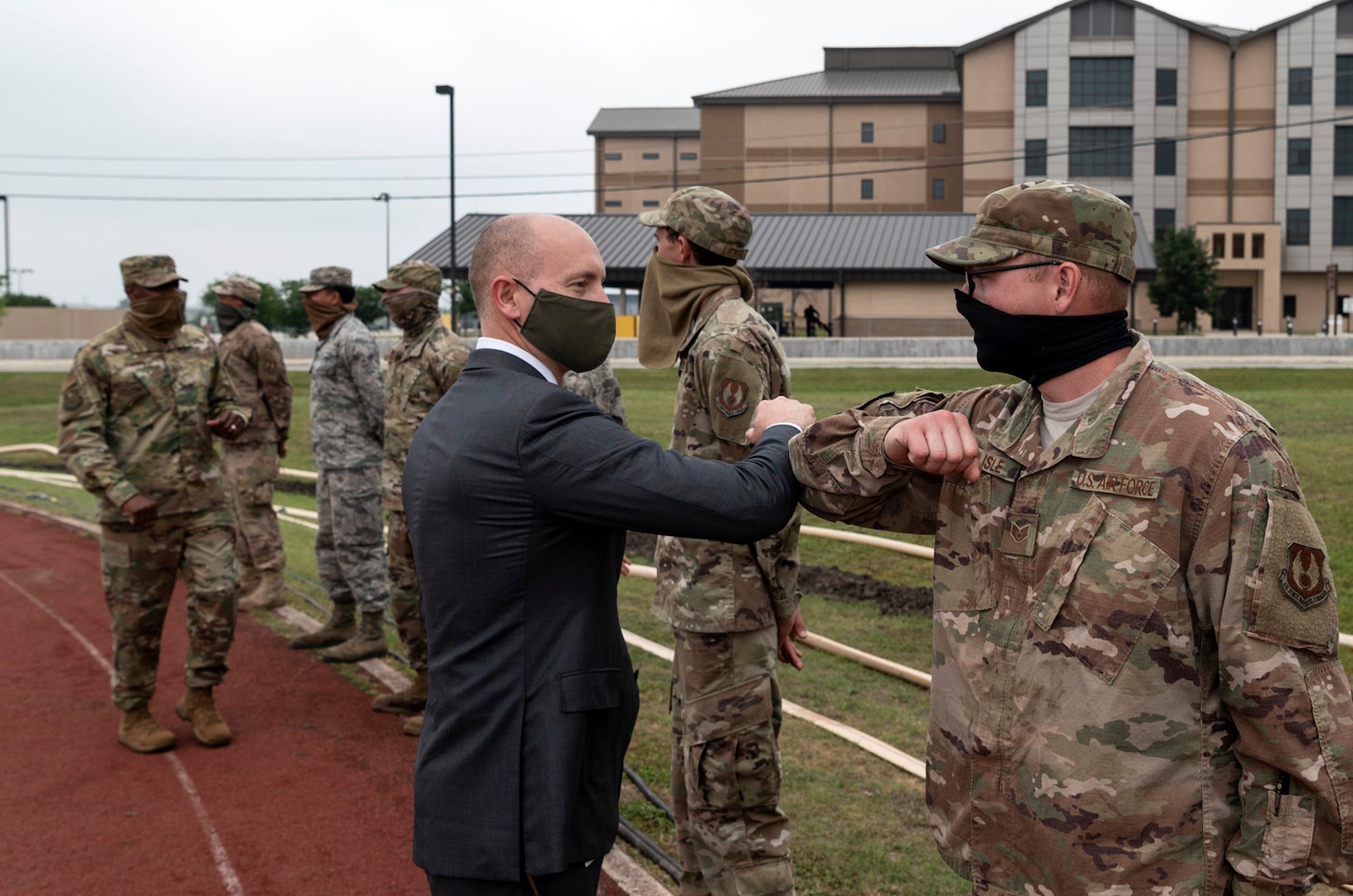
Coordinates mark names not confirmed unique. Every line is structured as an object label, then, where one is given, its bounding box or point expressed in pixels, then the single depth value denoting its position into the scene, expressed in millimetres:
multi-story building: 58812
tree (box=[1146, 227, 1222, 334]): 54062
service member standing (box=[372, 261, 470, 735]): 7113
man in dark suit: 2664
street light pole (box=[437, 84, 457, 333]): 38531
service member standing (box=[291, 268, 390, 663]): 8227
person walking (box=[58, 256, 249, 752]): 6582
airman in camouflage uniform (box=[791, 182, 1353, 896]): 2264
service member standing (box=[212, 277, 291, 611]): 10062
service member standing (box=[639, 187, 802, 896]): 4254
